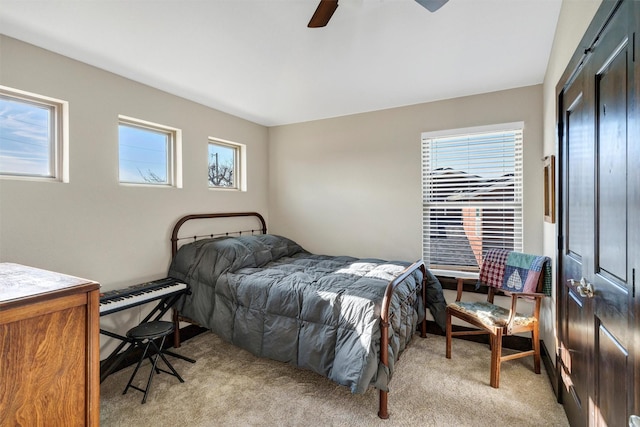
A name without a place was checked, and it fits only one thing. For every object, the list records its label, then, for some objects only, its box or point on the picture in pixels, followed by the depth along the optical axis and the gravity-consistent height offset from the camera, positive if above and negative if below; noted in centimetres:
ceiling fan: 147 +104
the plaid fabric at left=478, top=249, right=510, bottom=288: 275 -52
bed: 199 -72
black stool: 224 -91
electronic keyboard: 219 -65
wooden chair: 233 -84
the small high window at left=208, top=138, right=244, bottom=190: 369 +61
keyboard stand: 229 -100
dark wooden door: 101 -9
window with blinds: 299 +18
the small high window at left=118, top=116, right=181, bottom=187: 281 +59
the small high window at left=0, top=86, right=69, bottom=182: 213 +56
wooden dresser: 104 -52
